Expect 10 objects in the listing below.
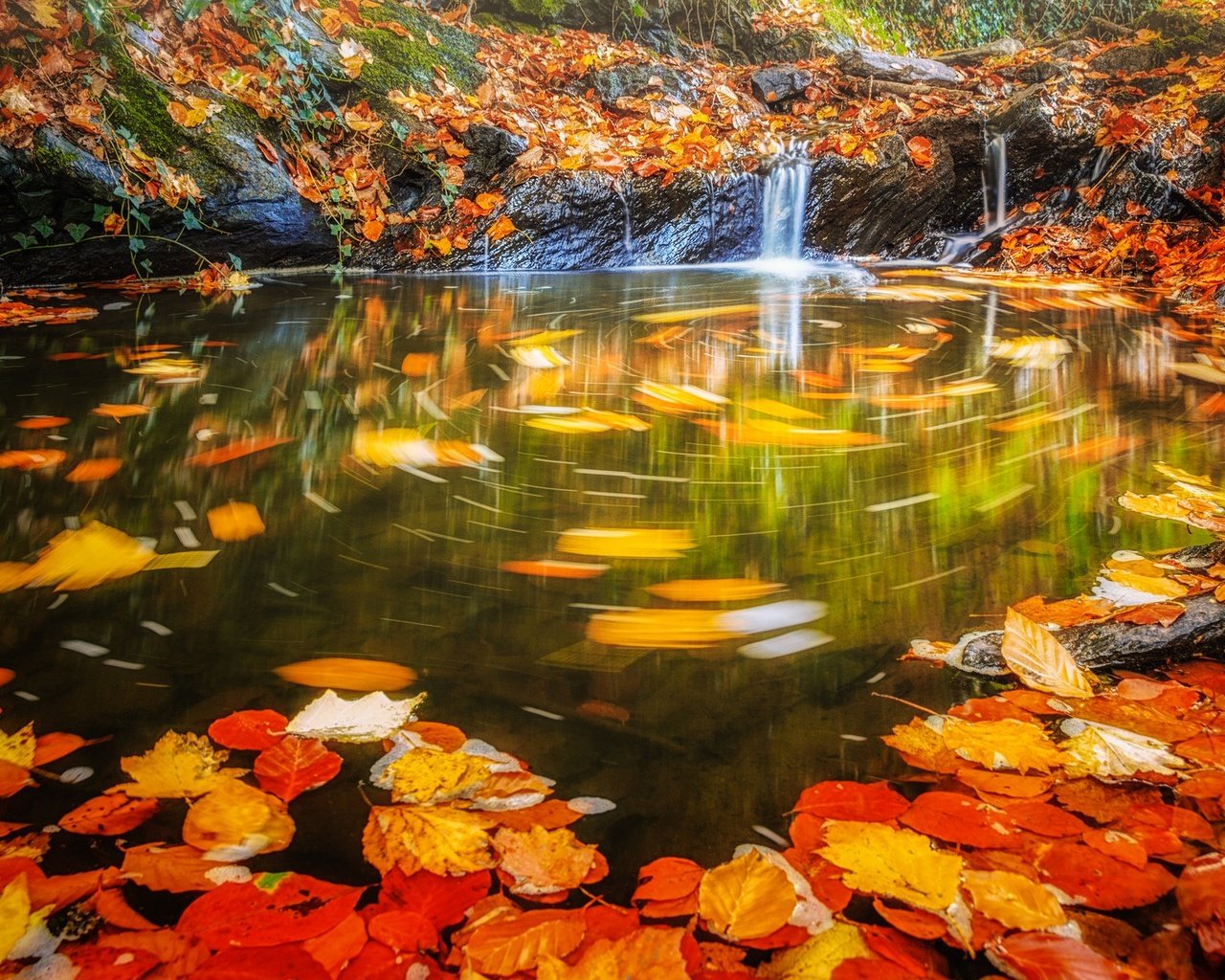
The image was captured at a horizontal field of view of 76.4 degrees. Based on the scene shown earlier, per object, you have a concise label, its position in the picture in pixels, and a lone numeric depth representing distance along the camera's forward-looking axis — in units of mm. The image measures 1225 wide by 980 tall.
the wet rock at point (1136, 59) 9516
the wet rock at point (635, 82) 8688
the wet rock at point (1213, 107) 6707
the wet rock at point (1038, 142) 7148
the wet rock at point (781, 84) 9406
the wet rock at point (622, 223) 6449
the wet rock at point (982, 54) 10945
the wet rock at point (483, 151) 6500
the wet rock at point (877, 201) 7324
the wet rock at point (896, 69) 9719
